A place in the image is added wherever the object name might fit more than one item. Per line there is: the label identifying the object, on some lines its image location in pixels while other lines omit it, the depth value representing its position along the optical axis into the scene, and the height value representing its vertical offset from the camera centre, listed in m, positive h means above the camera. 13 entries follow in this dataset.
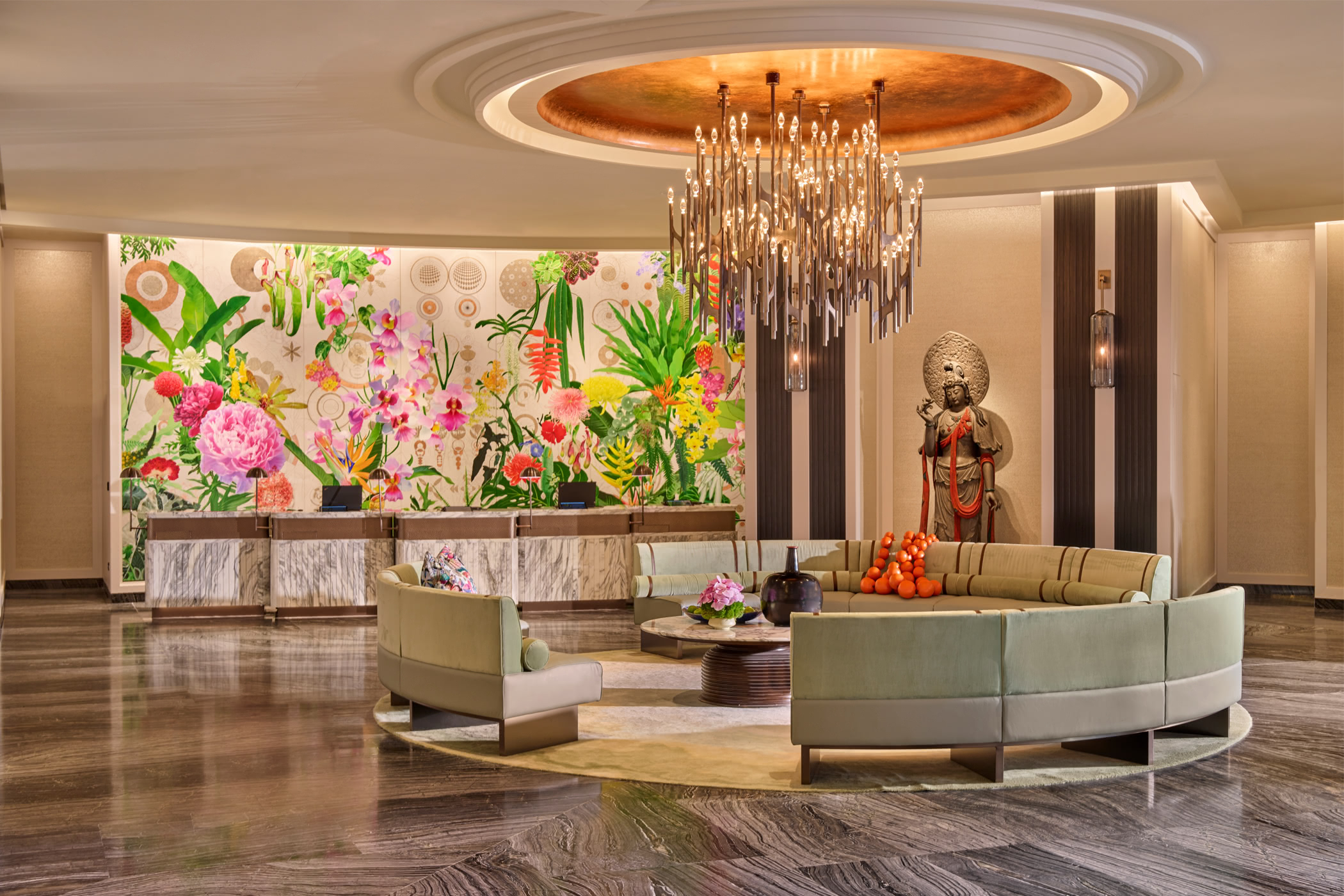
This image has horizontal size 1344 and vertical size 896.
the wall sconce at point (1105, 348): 9.55 +0.84
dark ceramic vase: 7.45 -0.91
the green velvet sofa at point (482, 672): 6.03 -1.16
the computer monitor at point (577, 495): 11.41 -0.40
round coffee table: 7.14 -1.32
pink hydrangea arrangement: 7.36 -0.93
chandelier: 6.82 +1.29
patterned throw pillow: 7.09 -0.73
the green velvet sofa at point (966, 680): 5.51 -1.08
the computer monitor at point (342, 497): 11.00 -0.40
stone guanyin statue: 10.28 -0.07
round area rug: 5.67 -1.56
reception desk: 10.83 -0.95
